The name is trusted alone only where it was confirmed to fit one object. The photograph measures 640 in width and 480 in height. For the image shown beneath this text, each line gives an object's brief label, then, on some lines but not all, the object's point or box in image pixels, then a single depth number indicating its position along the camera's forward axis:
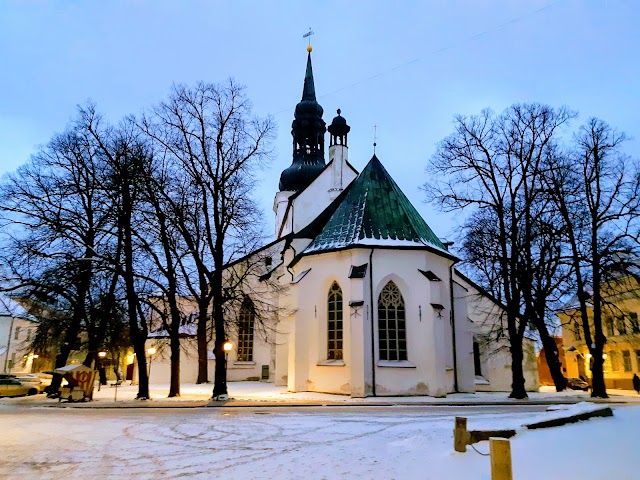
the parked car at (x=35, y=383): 25.72
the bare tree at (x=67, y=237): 19.83
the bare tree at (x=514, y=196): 21.30
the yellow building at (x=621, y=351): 35.19
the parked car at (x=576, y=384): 33.47
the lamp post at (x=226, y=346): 19.91
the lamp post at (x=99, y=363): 26.95
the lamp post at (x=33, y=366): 47.10
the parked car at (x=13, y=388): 23.73
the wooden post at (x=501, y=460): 5.18
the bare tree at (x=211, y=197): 20.53
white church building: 20.64
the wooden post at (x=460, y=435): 7.10
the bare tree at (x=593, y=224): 21.81
